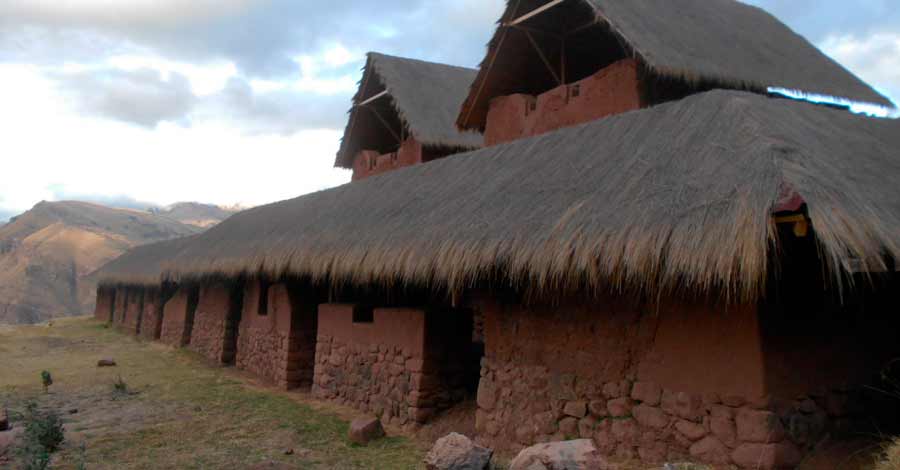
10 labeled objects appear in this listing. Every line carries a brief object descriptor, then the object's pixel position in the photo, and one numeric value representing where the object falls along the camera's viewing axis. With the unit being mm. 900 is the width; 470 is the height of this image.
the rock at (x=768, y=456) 4492
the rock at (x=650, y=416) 5211
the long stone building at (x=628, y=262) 4648
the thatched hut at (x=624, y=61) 10008
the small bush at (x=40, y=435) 6145
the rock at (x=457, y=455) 5383
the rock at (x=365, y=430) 7500
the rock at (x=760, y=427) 4531
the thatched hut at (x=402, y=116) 16281
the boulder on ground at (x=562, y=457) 4609
